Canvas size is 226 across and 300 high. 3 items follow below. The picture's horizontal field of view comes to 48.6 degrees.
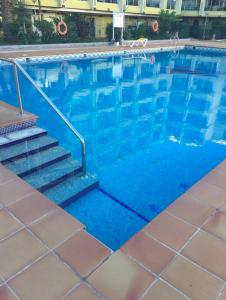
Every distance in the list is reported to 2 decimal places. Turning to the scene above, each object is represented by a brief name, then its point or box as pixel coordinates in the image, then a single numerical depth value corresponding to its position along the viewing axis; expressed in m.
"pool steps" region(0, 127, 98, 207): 3.21
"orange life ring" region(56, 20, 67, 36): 16.14
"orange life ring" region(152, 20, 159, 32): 21.55
